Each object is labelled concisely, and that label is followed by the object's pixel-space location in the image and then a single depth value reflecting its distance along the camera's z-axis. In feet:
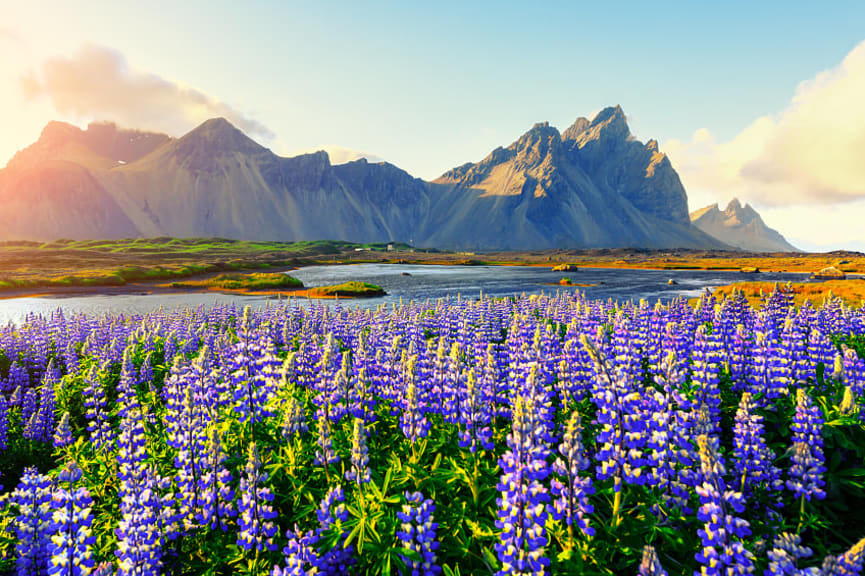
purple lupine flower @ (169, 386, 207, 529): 18.31
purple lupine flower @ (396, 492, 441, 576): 13.91
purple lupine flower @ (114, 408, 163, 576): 14.33
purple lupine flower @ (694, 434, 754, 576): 12.25
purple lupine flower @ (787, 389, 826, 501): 16.53
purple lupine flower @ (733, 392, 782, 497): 18.04
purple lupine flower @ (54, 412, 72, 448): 21.16
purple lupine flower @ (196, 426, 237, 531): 17.63
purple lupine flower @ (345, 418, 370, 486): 16.11
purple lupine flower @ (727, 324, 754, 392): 28.11
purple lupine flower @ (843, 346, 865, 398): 23.68
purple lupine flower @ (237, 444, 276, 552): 15.94
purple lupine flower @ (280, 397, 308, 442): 20.24
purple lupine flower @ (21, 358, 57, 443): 31.06
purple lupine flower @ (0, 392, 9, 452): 29.96
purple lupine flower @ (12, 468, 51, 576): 15.96
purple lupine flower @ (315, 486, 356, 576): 15.10
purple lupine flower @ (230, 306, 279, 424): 24.34
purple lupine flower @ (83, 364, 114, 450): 25.75
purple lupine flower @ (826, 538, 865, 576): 8.90
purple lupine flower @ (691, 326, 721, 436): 21.31
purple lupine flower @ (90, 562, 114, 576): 12.73
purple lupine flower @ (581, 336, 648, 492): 15.56
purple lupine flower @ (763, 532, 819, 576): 10.18
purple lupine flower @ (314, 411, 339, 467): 17.83
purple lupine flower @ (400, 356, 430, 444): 19.52
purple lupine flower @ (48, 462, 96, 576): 13.88
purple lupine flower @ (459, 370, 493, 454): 19.11
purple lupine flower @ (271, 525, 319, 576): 13.65
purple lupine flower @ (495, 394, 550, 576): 12.37
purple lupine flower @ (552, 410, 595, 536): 14.06
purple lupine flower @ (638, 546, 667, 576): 10.52
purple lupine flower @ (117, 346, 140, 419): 22.82
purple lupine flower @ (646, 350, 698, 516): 15.65
